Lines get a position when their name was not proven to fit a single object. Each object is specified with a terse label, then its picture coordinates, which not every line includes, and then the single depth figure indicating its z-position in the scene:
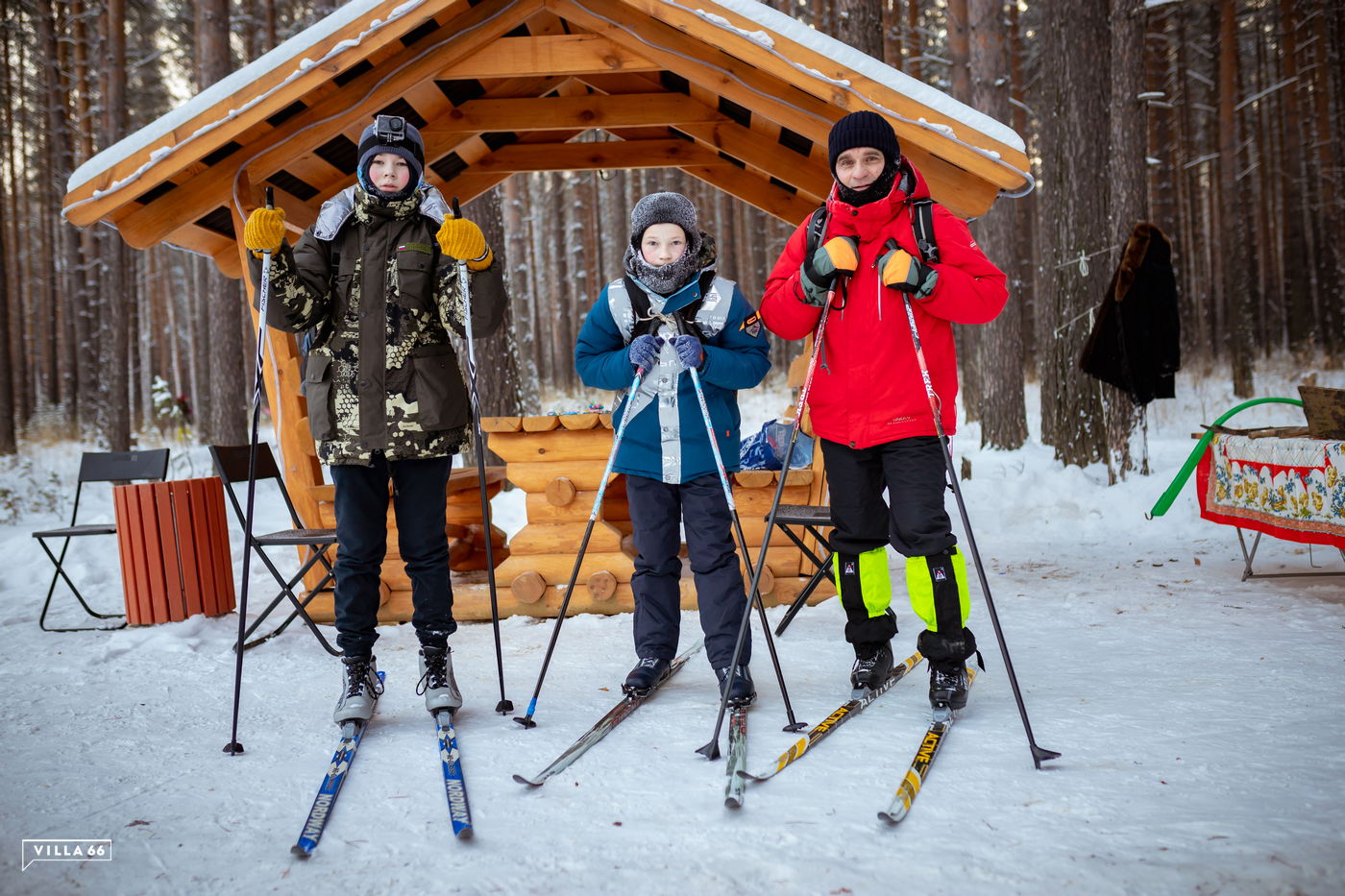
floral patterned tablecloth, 4.41
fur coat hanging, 6.76
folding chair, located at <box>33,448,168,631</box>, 5.20
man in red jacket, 3.13
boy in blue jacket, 3.41
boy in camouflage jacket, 3.29
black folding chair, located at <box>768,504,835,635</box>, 4.18
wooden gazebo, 4.14
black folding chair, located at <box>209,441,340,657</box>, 4.31
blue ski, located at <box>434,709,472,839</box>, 2.32
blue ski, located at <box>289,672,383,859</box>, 2.26
